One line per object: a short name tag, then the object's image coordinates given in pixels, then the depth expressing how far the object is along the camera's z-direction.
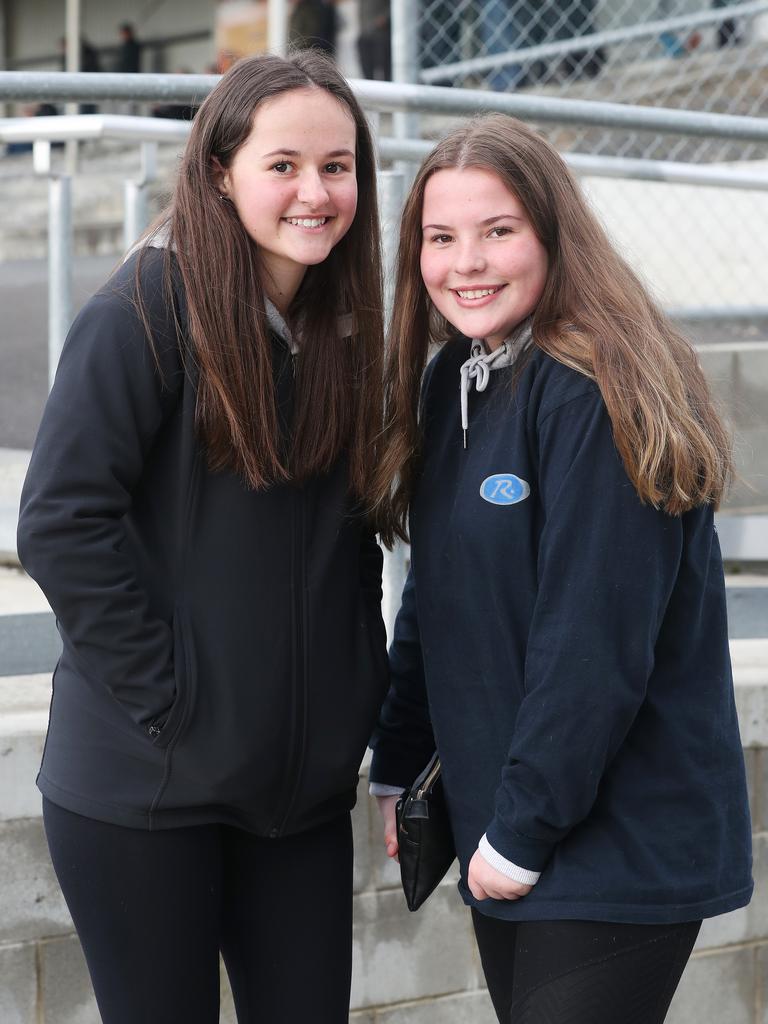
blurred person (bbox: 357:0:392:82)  14.48
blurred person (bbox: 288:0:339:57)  15.86
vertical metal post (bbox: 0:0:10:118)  25.62
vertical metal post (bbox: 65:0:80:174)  17.50
